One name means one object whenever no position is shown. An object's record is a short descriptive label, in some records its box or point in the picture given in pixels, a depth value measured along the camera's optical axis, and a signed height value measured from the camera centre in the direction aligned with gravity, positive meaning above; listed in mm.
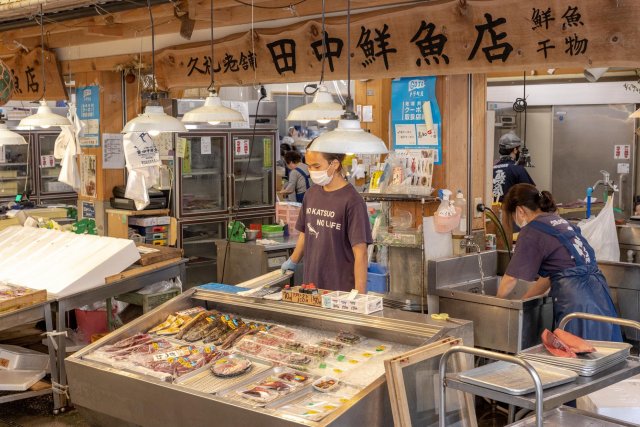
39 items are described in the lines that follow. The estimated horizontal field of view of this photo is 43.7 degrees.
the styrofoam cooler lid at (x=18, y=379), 5977 -1753
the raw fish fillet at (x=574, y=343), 3309 -827
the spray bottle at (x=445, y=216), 6422 -549
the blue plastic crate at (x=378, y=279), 6938 -1140
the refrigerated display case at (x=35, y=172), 12930 -372
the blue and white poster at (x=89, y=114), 9766 +429
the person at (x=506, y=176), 9555 -344
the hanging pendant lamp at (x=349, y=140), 4105 +42
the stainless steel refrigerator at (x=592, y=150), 11680 -45
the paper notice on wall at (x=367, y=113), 9672 +422
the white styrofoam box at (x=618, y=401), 3828 -1264
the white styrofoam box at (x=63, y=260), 6223 -924
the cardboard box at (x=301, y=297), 4680 -890
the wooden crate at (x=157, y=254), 6902 -934
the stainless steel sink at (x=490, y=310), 5547 -1165
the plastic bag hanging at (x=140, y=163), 7848 -143
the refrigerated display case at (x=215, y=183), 9914 -450
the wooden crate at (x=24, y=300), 5727 -1095
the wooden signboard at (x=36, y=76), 10062 +933
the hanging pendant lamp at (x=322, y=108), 5113 +257
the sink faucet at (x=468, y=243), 6447 -779
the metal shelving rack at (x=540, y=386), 2875 -913
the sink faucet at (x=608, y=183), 9077 -442
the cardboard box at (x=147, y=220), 9500 -857
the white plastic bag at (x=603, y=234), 7387 -806
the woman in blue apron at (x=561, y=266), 5242 -796
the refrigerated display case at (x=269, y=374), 3749 -1194
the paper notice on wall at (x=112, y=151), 9680 -25
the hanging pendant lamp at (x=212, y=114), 5531 +242
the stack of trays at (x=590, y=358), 3160 -867
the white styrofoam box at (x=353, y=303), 4492 -880
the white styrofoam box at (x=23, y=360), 6324 -1678
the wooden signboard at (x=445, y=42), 5078 +794
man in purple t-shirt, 5371 -564
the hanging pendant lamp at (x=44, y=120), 6824 +257
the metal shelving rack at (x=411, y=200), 6477 -442
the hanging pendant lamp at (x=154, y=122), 5383 +182
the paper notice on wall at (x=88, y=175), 9867 -327
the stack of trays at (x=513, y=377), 2953 -889
